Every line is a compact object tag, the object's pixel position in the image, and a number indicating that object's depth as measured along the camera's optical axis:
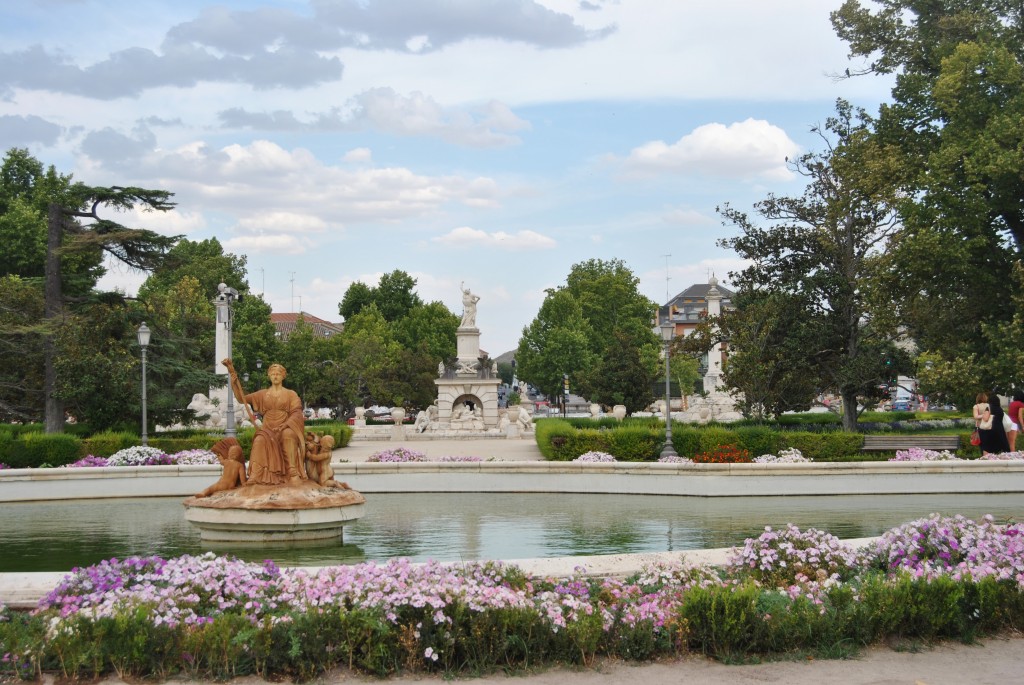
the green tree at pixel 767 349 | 31.50
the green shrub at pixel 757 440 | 23.80
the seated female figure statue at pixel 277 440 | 12.79
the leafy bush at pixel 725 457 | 22.30
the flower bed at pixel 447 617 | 6.97
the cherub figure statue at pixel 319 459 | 13.09
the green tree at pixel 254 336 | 61.22
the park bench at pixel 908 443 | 23.50
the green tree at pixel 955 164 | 26.11
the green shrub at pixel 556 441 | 25.00
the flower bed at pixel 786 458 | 21.81
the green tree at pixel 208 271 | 77.19
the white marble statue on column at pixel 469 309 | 47.22
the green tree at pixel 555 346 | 84.62
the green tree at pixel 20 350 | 31.17
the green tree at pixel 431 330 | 81.06
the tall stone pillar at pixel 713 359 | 59.59
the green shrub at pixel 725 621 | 7.40
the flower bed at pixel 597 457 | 22.23
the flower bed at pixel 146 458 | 22.47
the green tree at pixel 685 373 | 96.94
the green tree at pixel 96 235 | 31.07
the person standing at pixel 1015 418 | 20.81
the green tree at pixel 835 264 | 31.06
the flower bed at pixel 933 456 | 19.87
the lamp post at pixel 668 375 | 23.44
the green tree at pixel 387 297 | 94.33
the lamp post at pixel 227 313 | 23.67
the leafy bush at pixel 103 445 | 24.84
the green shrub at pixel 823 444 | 24.08
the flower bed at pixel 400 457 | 22.44
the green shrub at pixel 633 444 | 24.48
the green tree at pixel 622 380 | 56.81
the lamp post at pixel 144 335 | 26.17
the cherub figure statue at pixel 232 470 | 13.02
